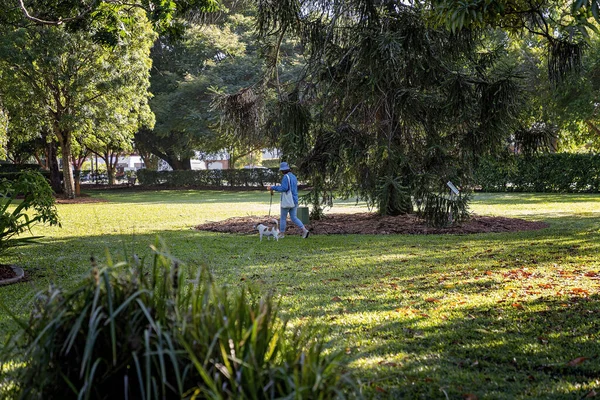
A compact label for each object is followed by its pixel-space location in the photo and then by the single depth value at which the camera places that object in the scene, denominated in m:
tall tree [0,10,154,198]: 25.34
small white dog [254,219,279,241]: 12.22
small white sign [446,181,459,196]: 12.99
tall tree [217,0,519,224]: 12.64
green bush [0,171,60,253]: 8.28
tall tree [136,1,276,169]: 38.75
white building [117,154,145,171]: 100.44
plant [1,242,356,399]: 2.46
